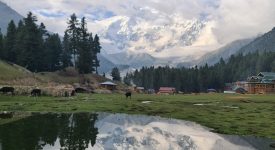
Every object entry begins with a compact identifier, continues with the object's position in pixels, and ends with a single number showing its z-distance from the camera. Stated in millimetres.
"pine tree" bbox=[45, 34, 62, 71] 94104
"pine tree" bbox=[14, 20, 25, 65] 81878
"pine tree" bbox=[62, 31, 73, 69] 103048
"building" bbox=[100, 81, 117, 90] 96357
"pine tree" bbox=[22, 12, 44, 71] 81603
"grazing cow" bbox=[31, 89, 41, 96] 49803
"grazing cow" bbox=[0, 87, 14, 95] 48014
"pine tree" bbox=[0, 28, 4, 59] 83663
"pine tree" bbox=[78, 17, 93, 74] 100218
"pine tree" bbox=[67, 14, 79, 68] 101317
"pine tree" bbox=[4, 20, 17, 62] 84694
